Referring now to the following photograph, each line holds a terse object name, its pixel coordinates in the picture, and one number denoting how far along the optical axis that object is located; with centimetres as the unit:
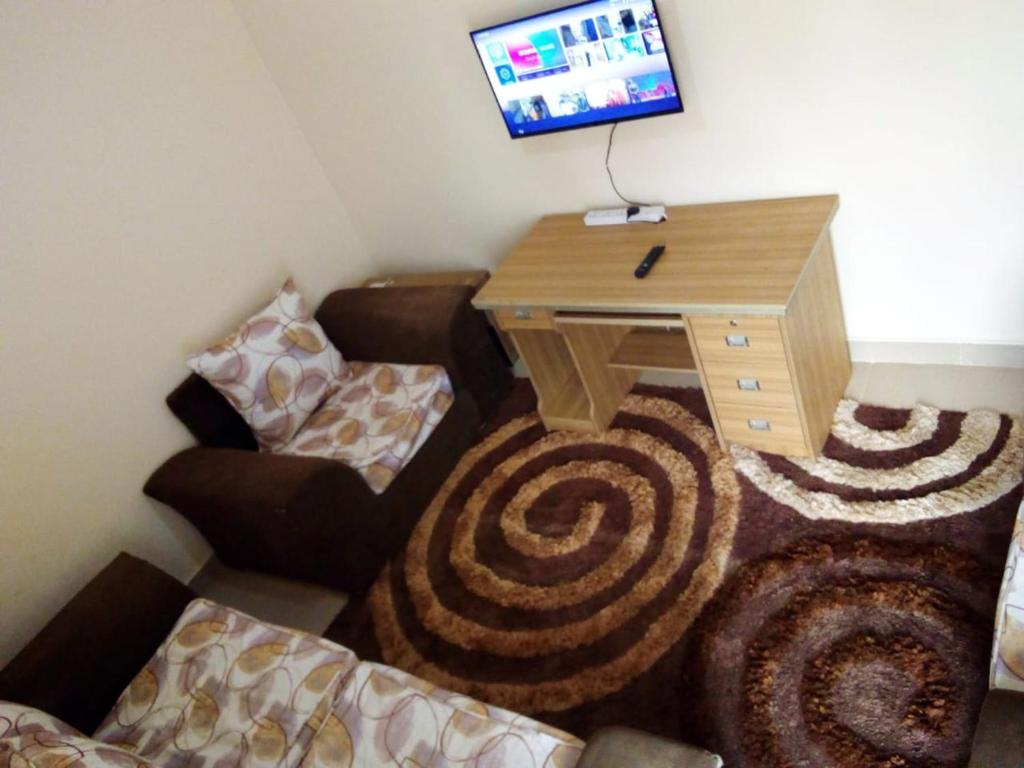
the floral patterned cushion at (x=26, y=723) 176
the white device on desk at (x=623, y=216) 256
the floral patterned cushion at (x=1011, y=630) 134
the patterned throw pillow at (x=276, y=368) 275
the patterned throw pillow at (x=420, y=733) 156
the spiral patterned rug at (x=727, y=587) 178
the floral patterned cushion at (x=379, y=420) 266
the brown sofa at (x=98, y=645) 208
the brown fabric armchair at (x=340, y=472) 239
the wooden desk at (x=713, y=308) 212
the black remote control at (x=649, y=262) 231
